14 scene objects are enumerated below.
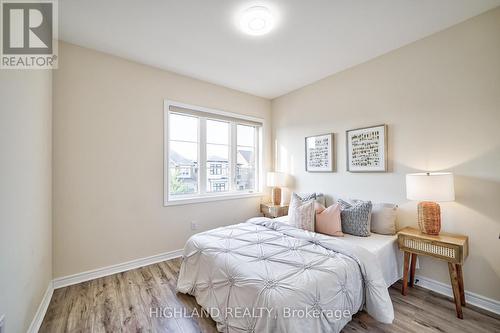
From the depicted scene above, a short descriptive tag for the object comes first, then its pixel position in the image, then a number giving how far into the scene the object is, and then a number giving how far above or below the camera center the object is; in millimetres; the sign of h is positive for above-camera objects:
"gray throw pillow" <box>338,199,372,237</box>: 2354 -592
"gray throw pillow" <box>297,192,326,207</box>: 3154 -459
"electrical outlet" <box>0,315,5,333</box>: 1132 -834
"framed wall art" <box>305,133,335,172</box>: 3117 +211
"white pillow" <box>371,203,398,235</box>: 2354 -593
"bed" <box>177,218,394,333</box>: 1309 -820
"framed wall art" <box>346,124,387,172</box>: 2562 +220
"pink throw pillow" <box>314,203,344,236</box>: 2379 -629
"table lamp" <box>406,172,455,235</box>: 1889 -258
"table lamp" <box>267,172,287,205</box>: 3779 -289
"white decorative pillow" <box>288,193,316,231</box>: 2453 -575
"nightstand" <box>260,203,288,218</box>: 3580 -744
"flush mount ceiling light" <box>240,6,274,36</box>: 1892 +1382
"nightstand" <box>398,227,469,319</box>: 1801 -766
